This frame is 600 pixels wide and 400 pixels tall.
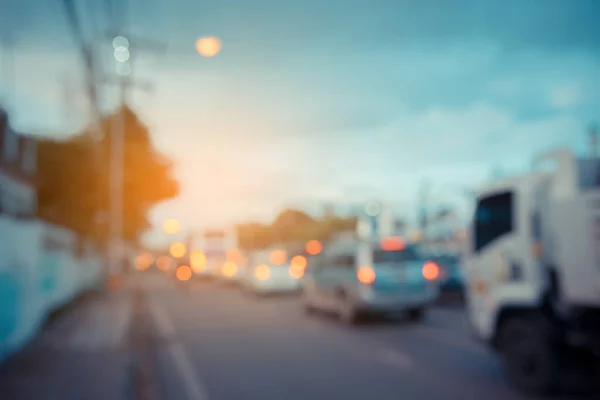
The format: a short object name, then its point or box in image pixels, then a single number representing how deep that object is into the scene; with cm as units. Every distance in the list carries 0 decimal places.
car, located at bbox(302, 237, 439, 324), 1380
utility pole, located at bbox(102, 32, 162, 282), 3136
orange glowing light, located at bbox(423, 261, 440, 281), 1411
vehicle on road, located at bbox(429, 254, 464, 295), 1981
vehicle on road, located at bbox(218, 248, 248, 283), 2902
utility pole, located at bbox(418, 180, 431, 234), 4756
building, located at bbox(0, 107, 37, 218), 1784
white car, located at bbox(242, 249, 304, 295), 2403
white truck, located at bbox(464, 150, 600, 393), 668
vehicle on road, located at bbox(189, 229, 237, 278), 3456
